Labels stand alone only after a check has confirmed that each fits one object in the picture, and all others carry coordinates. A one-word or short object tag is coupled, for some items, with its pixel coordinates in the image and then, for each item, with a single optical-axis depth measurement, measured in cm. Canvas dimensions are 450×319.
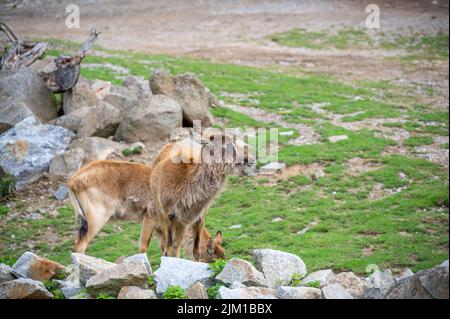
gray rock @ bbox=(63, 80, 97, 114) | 3272
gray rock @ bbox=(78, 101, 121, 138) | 3006
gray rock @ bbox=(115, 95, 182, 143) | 3034
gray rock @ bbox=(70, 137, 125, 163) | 2856
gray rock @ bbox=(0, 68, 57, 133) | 3027
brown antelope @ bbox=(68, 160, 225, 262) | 2050
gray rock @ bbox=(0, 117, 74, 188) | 2770
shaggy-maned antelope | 1928
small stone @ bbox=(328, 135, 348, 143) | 3192
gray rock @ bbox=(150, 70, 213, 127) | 3237
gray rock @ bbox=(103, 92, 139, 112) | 3287
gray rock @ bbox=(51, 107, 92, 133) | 3102
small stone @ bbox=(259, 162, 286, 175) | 2858
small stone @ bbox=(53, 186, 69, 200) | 2648
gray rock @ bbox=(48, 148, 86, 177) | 2767
